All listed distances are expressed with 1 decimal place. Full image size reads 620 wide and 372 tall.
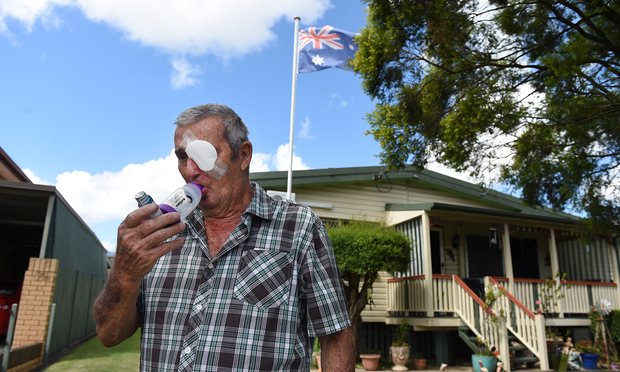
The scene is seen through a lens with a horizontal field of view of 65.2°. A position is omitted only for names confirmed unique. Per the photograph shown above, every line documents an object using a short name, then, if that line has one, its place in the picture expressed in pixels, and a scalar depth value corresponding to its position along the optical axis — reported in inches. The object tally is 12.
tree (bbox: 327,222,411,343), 385.4
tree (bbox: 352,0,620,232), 247.4
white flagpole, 402.6
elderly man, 58.9
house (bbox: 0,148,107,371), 291.9
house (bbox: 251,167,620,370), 406.9
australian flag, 439.8
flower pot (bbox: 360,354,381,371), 386.3
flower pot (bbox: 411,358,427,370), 412.5
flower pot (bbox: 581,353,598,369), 422.6
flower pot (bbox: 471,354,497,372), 350.6
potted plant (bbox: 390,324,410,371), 396.2
